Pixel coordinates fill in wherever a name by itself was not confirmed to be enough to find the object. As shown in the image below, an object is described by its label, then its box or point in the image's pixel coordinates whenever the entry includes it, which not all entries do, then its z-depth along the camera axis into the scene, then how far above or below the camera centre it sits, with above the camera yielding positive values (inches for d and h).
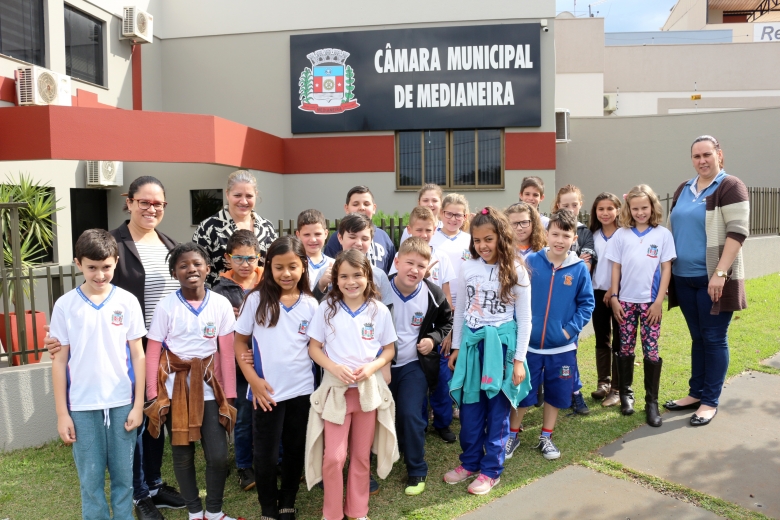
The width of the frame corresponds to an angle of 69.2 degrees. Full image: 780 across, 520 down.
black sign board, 505.4 +144.0
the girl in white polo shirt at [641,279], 168.6 -13.9
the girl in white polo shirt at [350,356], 120.6 -25.6
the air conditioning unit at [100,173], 445.1 +54.0
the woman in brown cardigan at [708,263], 160.9 -9.2
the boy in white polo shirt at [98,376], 111.3 -26.9
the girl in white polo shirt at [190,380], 118.0 -29.4
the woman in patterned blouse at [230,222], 149.8 +4.8
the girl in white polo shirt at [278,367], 120.6 -27.8
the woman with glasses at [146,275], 127.4 -7.9
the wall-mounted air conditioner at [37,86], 374.6 +105.4
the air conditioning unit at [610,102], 807.7 +188.6
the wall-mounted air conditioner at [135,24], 483.5 +186.4
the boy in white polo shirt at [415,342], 136.0 -26.1
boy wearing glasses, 135.5 -11.6
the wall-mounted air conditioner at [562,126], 556.7 +108.0
